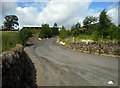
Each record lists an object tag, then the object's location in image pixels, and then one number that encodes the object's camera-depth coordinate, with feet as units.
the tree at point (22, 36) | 62.23
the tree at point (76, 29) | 84.92
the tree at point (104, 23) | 57.01
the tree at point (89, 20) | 101.03
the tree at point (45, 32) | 114.29
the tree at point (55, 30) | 131.25
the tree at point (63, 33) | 80.73
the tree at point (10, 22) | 126.75
